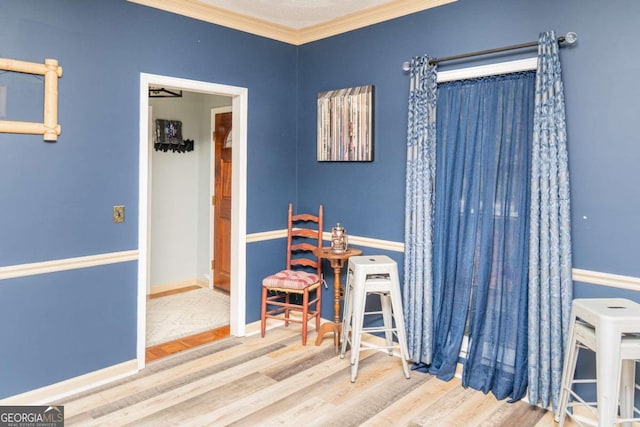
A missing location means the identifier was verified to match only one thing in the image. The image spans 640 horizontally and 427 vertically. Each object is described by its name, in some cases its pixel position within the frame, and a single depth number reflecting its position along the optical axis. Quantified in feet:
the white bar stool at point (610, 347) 6.74
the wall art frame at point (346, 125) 11.73
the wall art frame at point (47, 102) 8.43
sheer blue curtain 9.07
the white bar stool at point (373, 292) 9.89
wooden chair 12.10
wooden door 16.24
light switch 9.87
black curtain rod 8.27
